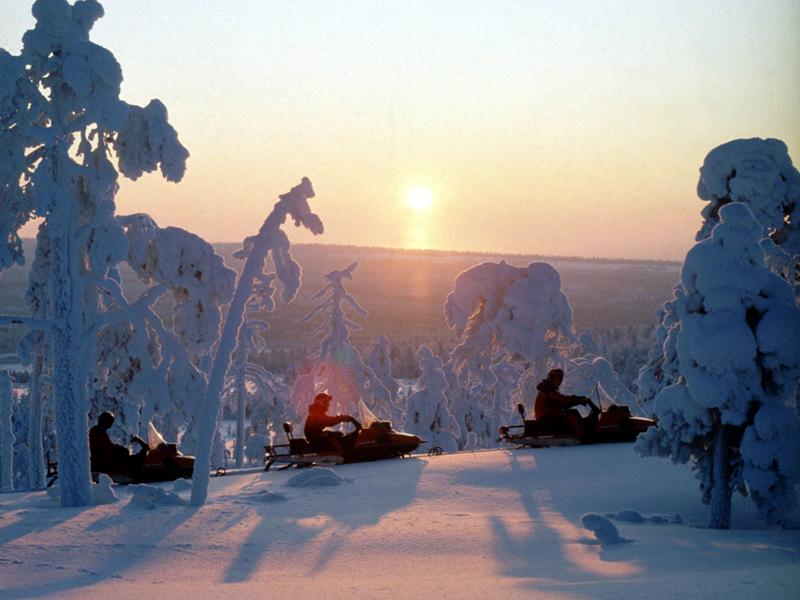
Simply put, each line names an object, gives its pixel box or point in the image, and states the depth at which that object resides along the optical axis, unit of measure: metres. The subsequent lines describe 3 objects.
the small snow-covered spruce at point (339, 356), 37.25
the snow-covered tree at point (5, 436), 30.19
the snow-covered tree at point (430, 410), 47.59
